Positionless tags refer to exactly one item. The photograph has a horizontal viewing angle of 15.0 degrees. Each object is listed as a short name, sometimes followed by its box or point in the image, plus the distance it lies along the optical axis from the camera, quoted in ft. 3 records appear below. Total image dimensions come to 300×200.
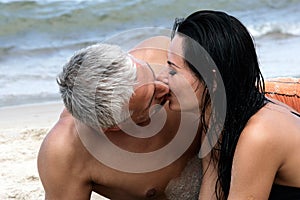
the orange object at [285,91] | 15.46
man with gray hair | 12.02
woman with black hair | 11.87
